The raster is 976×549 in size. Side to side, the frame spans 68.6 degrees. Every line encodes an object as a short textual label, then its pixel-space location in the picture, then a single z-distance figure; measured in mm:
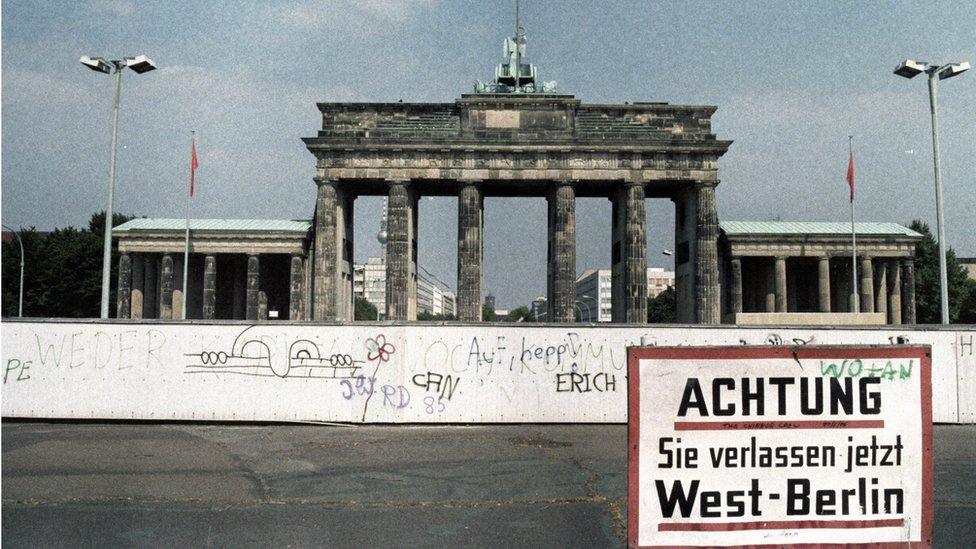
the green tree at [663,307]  79812
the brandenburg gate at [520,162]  47188
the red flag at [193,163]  37031
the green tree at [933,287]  60688
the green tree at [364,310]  123425
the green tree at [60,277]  60562
